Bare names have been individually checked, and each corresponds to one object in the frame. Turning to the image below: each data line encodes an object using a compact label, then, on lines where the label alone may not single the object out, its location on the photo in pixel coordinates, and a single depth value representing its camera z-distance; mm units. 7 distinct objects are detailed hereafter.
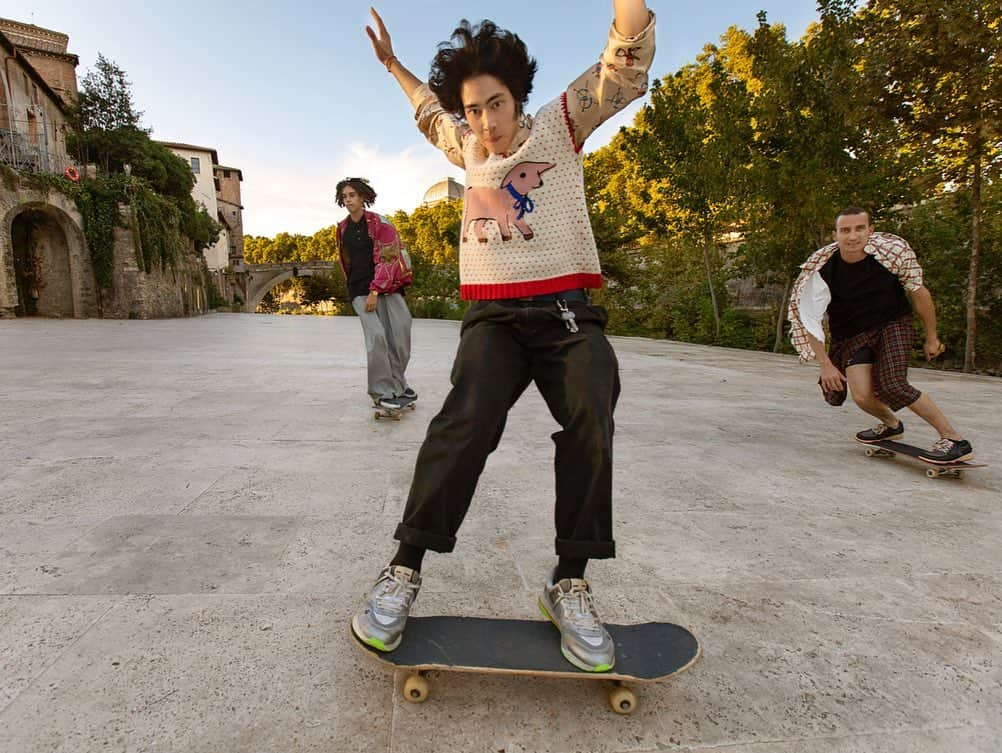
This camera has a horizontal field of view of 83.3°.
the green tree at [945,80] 9289
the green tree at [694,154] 13812
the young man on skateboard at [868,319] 3697
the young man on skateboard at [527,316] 1588
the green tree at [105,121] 35906
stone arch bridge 62500
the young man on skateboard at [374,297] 4992
